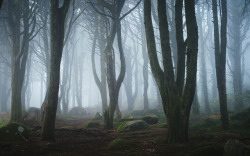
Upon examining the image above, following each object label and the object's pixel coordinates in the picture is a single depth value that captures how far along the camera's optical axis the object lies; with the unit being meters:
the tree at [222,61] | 6.23
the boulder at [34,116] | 10.29
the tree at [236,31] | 15.76
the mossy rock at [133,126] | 6.82
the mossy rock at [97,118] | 12.21
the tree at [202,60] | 14.47
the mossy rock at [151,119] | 8.96
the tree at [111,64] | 7.88
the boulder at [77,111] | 20.05
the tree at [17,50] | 9.43
